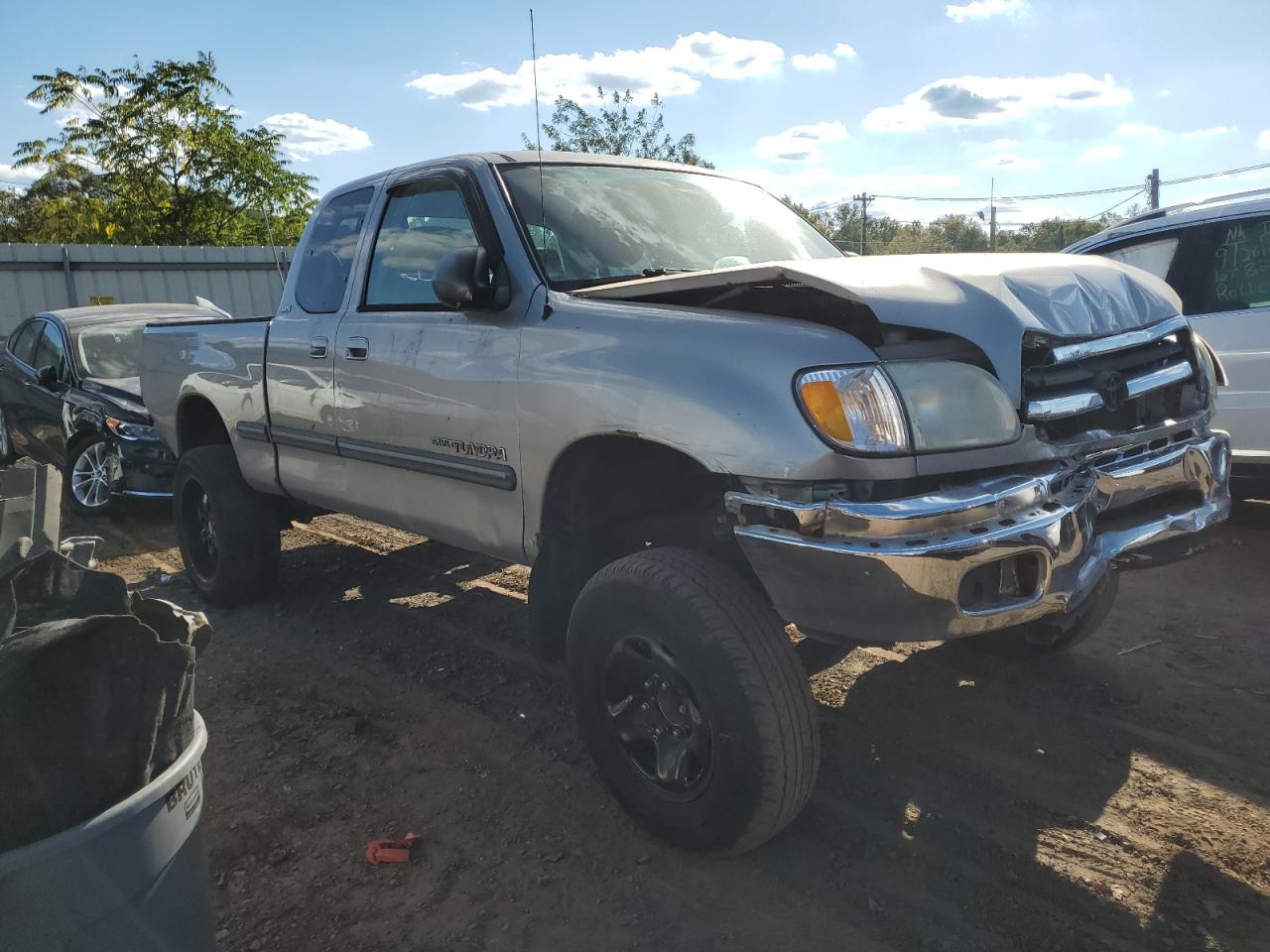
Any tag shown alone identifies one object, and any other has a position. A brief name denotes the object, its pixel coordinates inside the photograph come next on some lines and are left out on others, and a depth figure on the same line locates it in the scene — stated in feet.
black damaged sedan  23.13
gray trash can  5.58
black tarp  5.64
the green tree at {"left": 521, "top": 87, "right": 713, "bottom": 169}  56.85
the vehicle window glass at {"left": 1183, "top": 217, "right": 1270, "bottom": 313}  16.38
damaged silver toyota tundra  7.67
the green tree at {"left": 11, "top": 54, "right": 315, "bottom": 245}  67.87
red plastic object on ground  9.20
